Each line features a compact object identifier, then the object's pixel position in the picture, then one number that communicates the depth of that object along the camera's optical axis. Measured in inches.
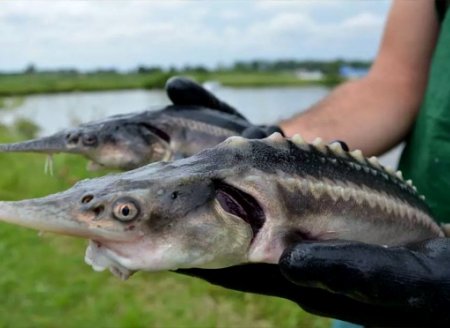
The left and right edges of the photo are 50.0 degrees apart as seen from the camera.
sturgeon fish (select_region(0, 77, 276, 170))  18.7
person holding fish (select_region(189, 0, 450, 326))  10.8
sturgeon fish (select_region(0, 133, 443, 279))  10.6
